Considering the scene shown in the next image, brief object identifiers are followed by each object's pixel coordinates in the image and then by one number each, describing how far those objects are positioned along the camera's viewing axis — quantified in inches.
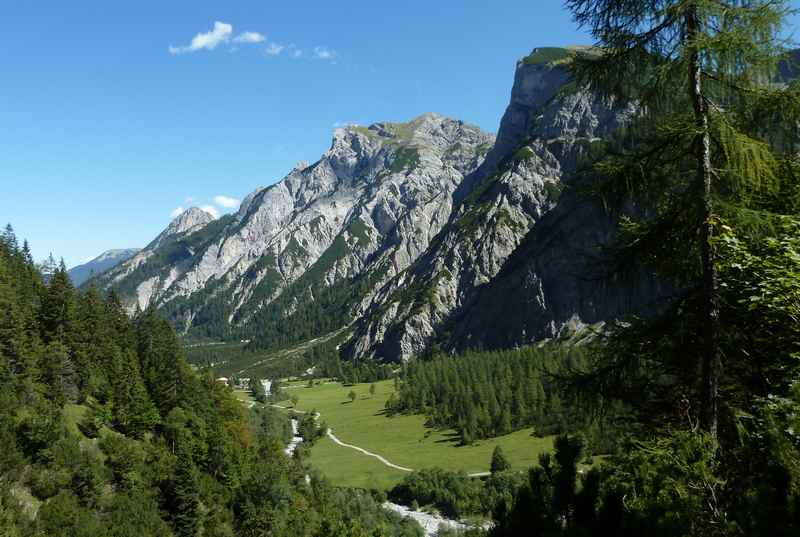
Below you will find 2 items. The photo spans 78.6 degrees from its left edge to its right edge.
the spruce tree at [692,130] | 406.6
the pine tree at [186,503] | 2348.7
